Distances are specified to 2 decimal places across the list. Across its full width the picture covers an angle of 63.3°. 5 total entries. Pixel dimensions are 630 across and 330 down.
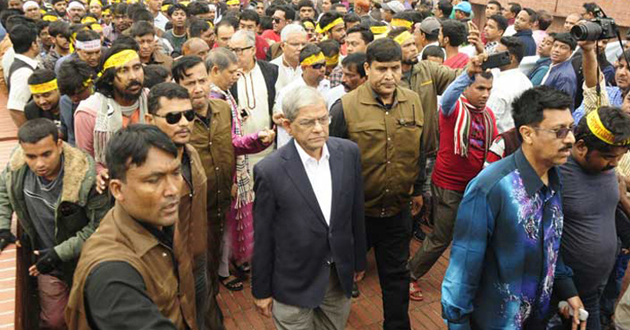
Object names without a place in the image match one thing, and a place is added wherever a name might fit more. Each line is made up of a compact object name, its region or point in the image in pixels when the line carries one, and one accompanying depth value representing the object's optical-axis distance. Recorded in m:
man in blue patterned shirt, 2.47
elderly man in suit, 2.89
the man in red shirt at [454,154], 4.14
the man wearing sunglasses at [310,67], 4.99
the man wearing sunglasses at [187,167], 3.11
